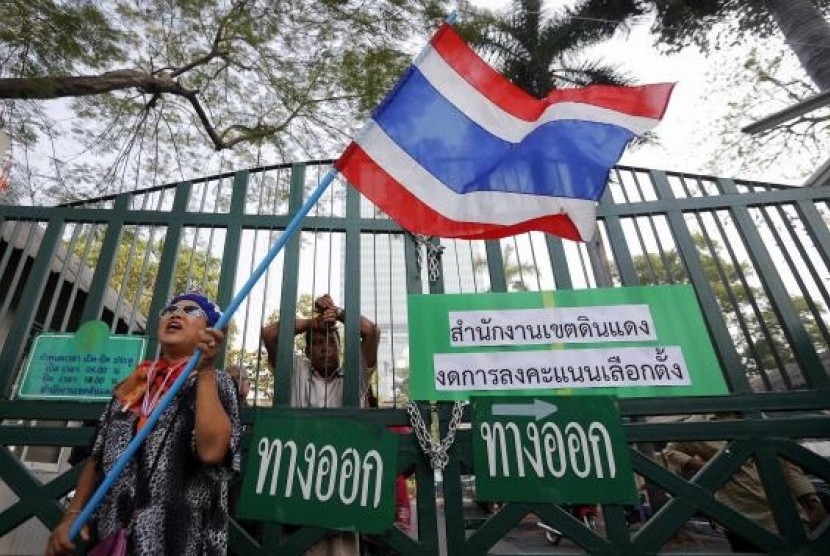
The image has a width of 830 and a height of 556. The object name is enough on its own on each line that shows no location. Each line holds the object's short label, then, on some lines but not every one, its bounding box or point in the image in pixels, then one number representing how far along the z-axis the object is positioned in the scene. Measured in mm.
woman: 1563
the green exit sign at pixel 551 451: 2191
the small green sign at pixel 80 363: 2514
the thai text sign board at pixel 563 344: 2402
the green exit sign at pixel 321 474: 2178
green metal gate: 2213
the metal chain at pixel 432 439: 2289
